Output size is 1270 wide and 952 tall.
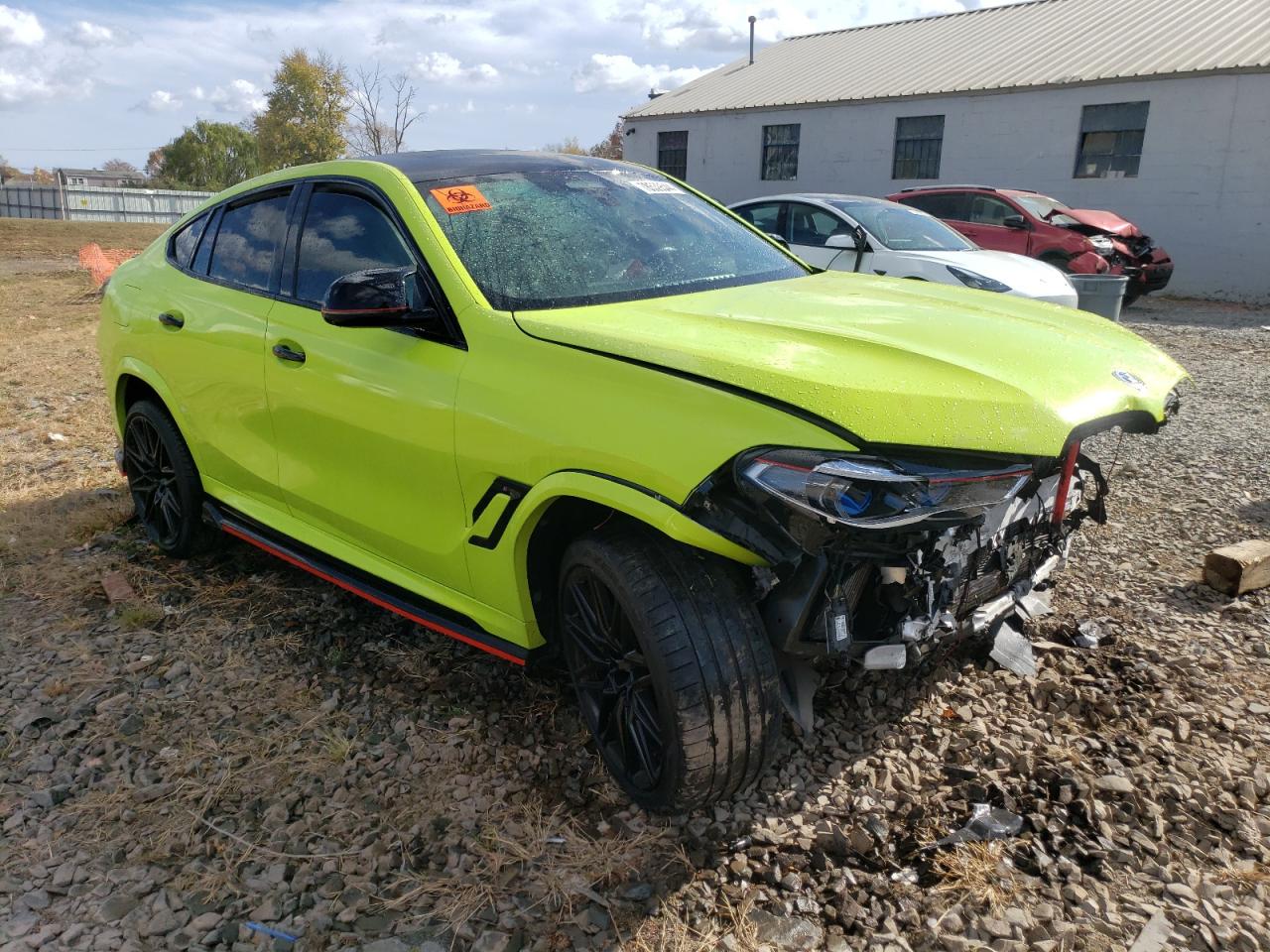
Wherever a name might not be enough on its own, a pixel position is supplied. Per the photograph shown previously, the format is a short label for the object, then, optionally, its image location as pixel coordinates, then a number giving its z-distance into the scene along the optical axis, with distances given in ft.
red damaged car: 43.06
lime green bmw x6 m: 7.27
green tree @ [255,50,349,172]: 157.38
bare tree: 121.49
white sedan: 26.40
